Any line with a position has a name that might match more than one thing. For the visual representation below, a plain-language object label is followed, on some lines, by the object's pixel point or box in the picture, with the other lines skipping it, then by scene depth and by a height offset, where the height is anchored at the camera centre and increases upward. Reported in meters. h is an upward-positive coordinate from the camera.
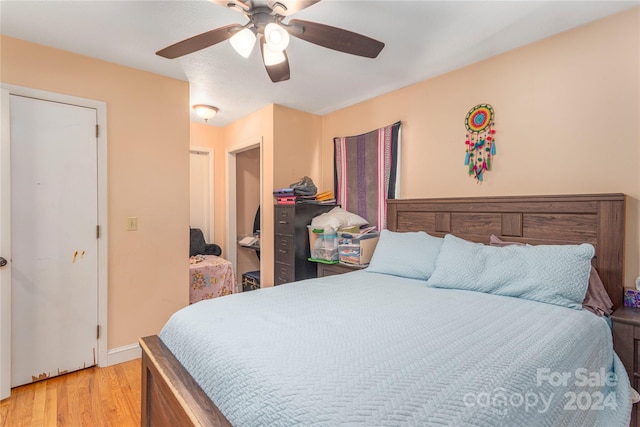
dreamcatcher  2.46 +0.53
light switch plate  2.65 -0.13
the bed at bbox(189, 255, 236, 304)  3.37 -0.79
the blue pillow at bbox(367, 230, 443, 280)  2.30 -0.36
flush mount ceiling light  3.49 +1.10
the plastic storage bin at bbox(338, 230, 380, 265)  2.92 -0.37
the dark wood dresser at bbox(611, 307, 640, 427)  1.60 -0.71
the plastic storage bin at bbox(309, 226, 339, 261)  3.14 -0.36
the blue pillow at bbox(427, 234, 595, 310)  1.70 -0.37
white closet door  2.19 -0.22
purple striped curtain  3.14 +0.39
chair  4.06 -0.50
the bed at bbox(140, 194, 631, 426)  0.89 -0.52
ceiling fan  1.49 +0.89
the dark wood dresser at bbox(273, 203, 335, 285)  3.27 -0.35
